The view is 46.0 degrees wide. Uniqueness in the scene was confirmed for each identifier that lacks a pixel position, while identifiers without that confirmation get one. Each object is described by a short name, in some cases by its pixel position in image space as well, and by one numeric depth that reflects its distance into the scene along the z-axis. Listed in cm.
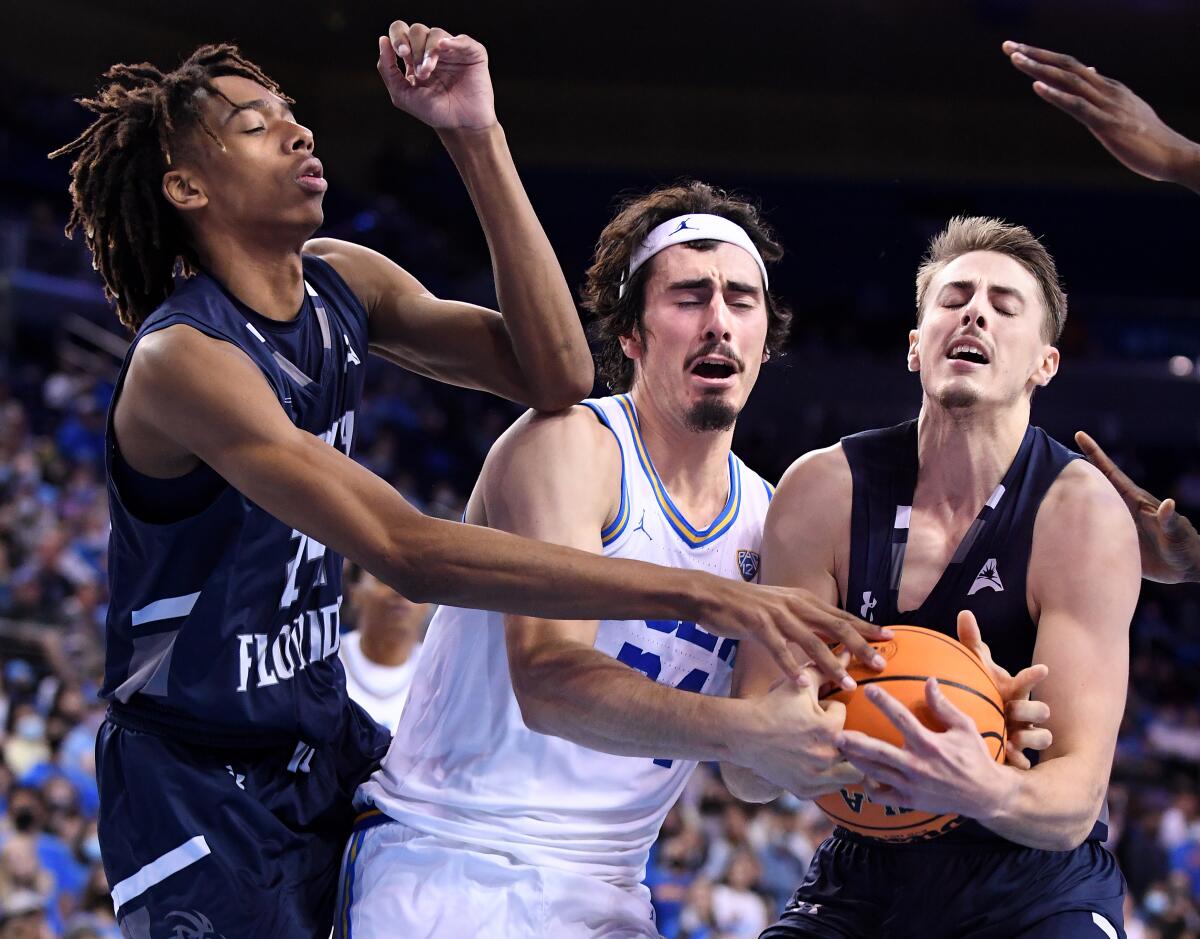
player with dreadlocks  281
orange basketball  288
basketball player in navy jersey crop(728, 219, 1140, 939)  309
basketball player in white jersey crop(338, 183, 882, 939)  315
